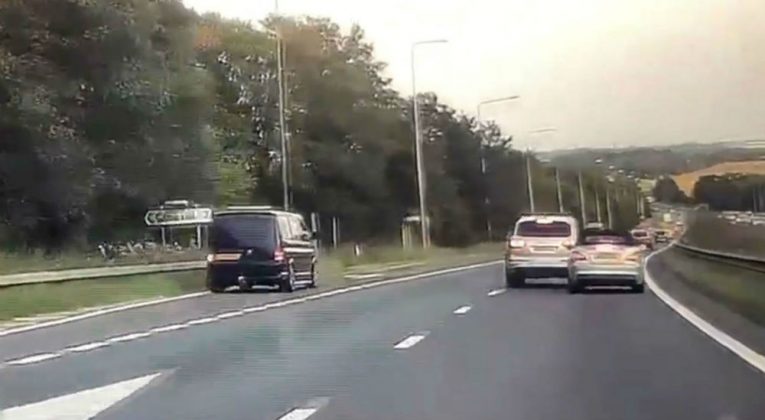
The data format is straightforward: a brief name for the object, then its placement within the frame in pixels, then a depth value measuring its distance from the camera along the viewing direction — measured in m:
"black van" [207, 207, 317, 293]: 34.53
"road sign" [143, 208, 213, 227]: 39.52
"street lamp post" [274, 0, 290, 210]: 49.69
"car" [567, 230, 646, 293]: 31.86
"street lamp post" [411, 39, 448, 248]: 55.53
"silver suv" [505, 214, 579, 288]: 35.66
